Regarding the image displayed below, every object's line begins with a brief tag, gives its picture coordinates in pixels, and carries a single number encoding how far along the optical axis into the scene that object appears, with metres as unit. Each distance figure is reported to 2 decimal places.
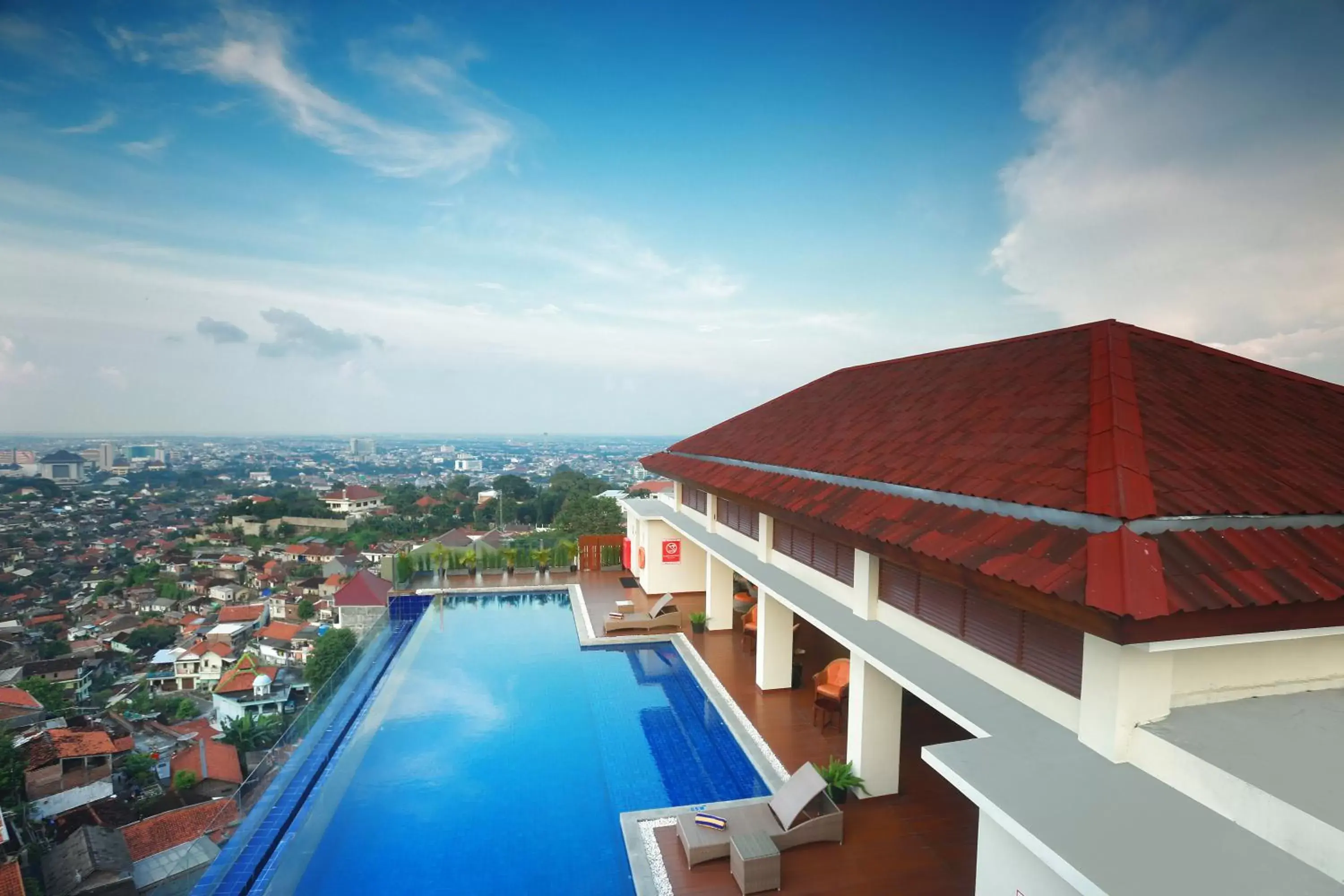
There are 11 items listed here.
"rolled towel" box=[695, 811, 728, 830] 7.46
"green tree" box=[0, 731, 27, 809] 18.94
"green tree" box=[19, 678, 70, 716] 27.92
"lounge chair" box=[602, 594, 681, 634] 16.08
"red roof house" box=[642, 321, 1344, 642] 4.47
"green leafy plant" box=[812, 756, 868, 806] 8.26
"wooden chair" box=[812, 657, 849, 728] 10.48
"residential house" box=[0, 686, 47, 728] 24.09
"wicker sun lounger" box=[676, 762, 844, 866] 7.30
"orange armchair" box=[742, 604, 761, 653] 14.75
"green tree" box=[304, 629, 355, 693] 14.93
